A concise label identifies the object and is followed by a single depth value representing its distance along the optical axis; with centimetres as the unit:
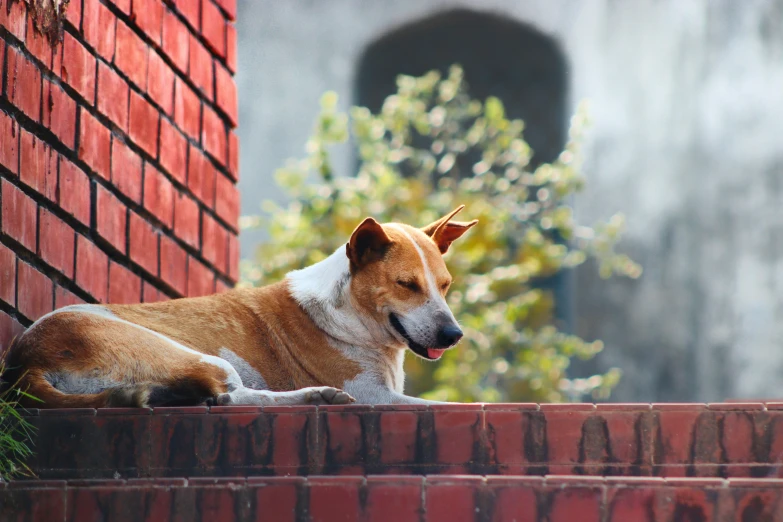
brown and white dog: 748
